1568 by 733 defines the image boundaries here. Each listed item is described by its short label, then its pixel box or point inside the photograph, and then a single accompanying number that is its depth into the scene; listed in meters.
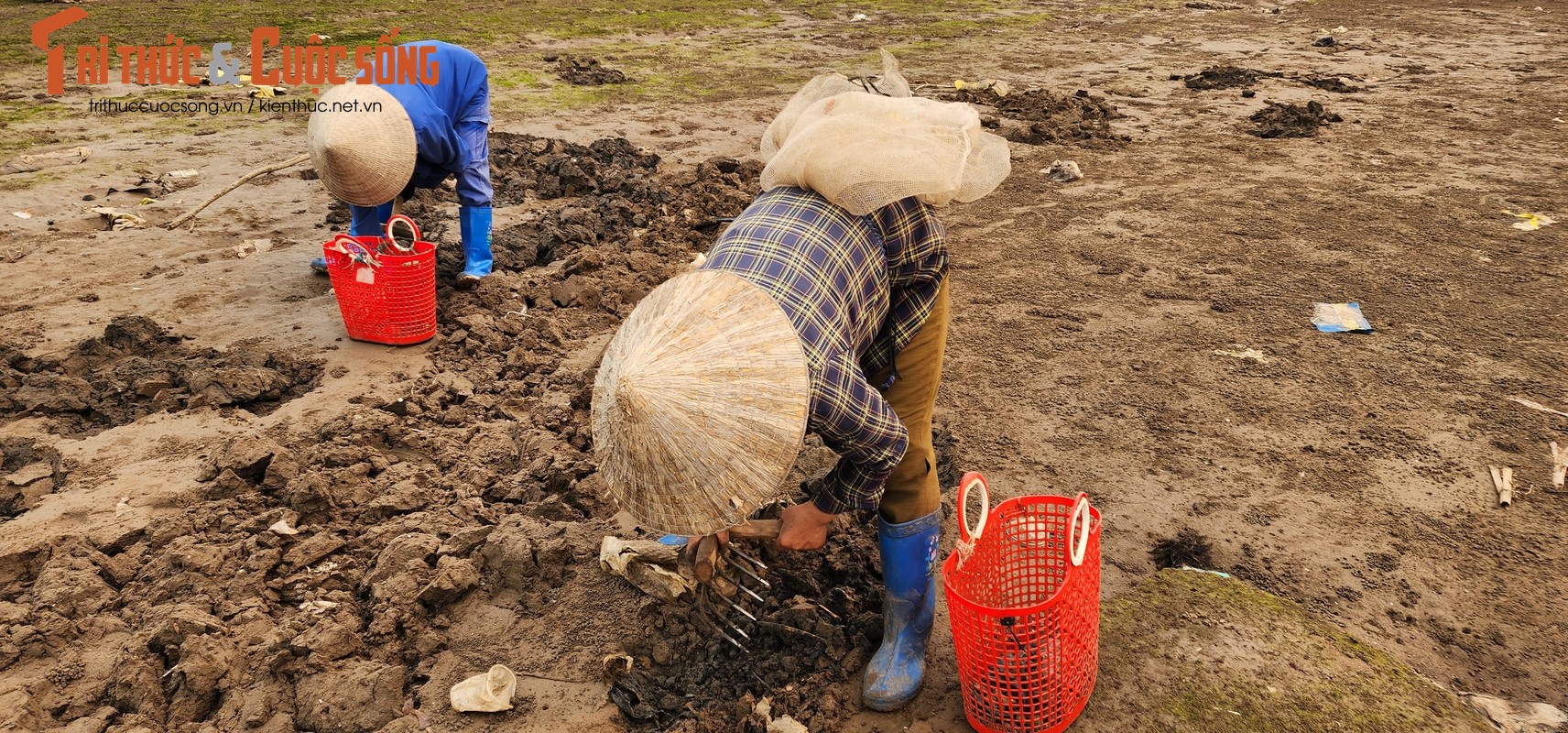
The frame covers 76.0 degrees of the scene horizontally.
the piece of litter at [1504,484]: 3.31
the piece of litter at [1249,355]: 4.31
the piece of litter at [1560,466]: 3.39
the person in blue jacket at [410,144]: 4.47
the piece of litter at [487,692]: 2.61
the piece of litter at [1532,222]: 5.54
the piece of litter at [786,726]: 2.45
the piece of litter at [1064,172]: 6.79
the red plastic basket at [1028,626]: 2.22
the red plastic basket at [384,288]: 4.48
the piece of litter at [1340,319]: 4.50
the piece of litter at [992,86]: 8.95
